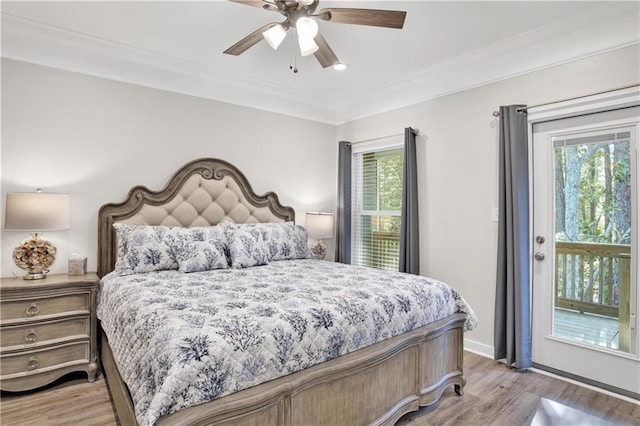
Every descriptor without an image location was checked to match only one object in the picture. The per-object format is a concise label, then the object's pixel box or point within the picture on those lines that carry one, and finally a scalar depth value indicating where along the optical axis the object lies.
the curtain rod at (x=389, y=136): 3.81
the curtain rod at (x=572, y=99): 2.47
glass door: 2.53
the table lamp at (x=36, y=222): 2.55
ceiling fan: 1.99
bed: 1.40
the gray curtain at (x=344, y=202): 4.61
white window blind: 4.25
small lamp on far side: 4.29
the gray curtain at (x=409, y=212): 3.75
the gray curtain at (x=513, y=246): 2.91
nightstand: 2.42
